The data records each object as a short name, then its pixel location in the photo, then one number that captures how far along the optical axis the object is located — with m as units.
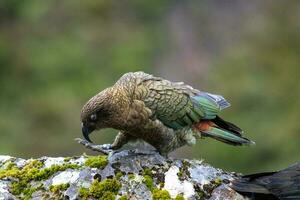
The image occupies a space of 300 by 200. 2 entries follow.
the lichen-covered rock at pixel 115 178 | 14.05
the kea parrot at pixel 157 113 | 15.04
